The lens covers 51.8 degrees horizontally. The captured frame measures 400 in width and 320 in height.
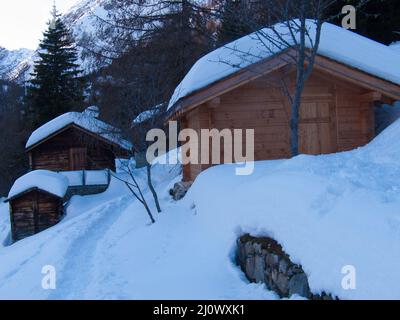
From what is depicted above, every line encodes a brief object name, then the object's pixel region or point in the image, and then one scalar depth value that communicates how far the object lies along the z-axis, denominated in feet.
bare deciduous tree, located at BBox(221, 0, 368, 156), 28.07
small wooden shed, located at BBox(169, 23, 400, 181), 35.40
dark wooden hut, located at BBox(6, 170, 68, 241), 61.72
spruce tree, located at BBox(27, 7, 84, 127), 99.19
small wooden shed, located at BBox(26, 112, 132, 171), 73.36
